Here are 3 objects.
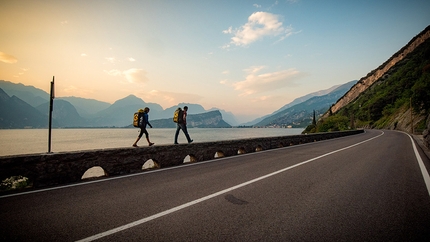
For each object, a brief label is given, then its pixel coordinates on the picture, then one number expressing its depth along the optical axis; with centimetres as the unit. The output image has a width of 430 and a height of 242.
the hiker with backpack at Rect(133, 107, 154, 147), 892
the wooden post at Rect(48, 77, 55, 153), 605
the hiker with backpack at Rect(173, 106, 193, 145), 1009
